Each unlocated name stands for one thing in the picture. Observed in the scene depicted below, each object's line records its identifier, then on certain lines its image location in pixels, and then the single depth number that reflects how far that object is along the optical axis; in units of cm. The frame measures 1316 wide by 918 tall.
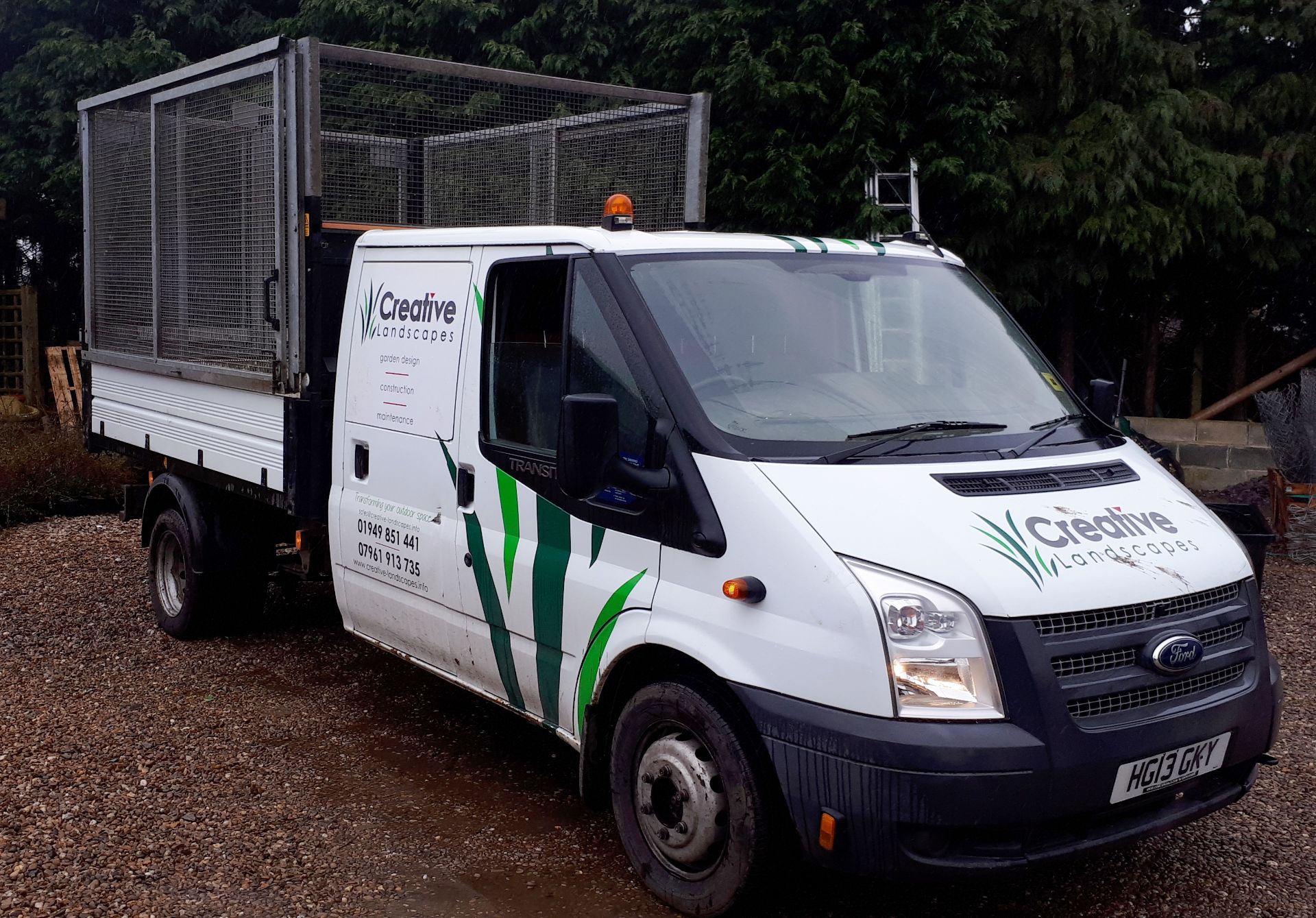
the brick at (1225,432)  1148
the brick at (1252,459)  1130
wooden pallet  1562
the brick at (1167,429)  1172
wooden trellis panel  1641
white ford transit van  328
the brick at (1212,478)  1145
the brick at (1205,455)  1155
